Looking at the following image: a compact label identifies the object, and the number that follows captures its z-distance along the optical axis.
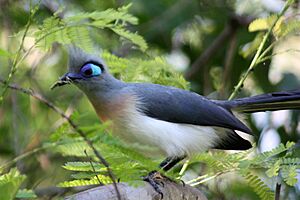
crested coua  8.23
